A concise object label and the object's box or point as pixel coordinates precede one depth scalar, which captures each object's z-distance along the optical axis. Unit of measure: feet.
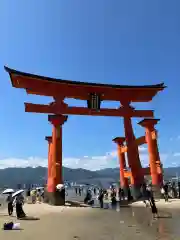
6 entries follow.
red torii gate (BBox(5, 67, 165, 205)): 48.75
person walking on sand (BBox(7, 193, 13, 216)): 35.76
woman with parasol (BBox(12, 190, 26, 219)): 31.12
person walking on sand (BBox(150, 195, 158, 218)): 29.27
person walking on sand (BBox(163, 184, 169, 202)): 45.50
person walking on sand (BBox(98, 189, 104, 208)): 49.14
